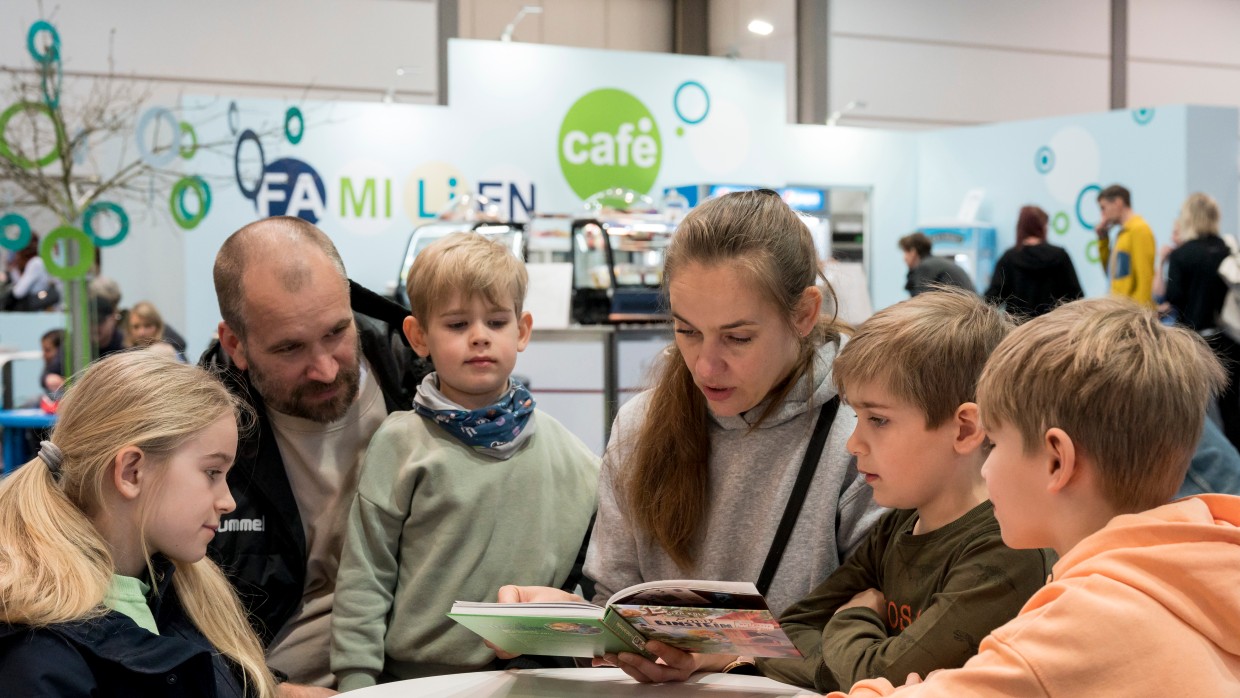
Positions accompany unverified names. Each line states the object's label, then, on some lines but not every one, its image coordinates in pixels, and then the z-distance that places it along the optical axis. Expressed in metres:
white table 1.63
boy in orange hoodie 1.08
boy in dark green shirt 1.48
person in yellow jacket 8.80
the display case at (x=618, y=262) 6.28
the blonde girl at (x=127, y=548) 1.48
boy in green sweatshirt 2.15
